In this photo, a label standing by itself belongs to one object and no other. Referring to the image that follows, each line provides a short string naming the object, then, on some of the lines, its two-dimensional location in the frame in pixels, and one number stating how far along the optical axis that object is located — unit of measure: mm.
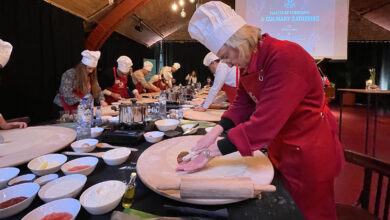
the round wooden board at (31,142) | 848
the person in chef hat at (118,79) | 4418
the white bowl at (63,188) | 568
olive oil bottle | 560
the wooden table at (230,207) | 531
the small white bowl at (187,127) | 1286
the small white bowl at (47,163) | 736
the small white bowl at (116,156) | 814
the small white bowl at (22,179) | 675
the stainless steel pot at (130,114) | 1149
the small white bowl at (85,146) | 922
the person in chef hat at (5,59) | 1319
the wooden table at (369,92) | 3127
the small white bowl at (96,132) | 1160
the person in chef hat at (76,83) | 3021
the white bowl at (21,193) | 530
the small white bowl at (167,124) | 1309
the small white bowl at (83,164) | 717
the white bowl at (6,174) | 659
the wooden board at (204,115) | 1684
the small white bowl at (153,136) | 1097
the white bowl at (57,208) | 501
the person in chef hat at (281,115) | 749
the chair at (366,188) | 956
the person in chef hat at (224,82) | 2225
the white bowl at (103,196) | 525
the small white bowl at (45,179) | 666
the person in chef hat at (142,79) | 5952
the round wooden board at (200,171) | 614
